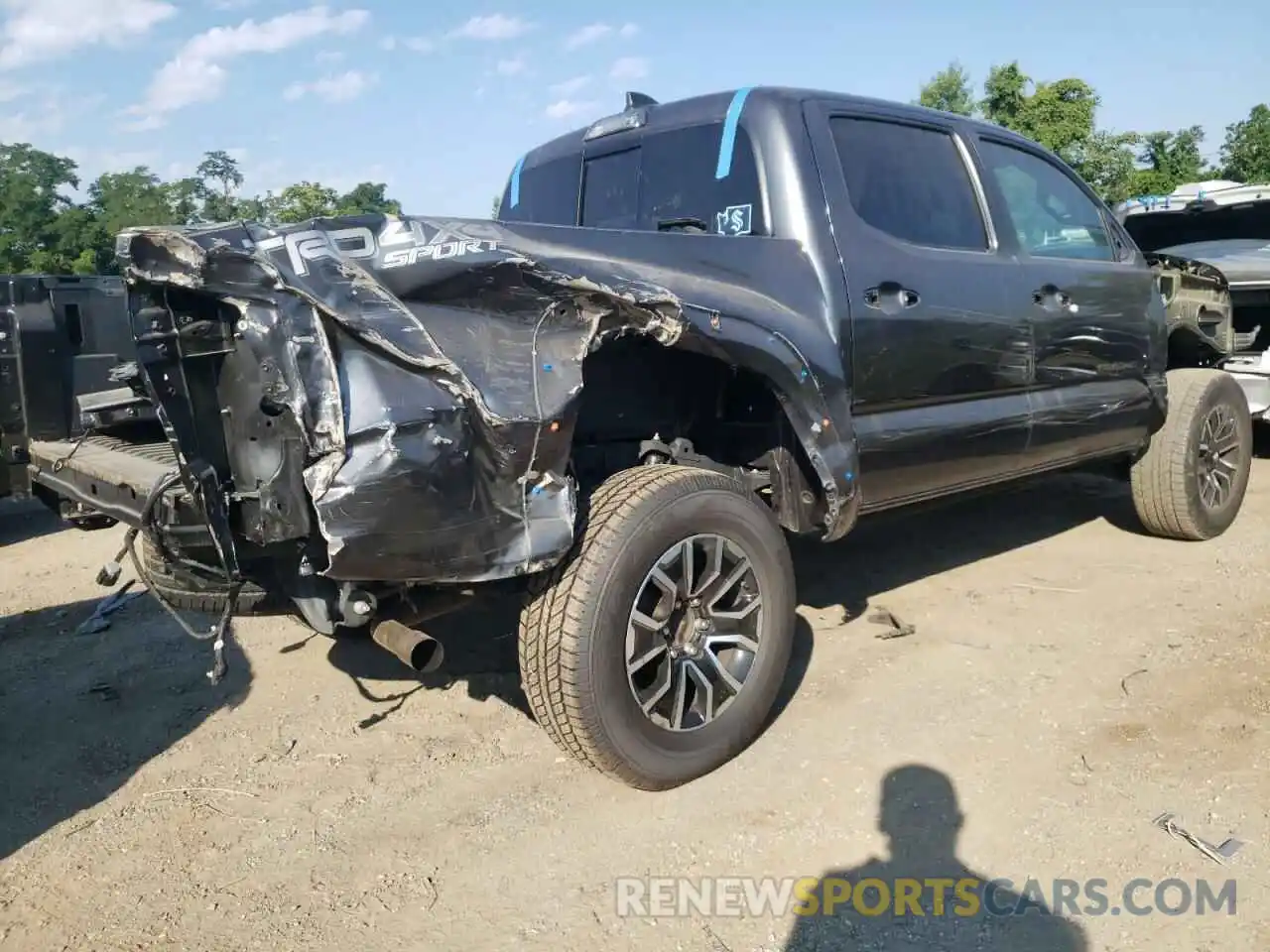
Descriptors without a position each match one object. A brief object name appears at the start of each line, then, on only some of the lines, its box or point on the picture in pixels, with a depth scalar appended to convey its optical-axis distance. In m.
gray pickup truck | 2.32
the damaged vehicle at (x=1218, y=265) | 5.53
